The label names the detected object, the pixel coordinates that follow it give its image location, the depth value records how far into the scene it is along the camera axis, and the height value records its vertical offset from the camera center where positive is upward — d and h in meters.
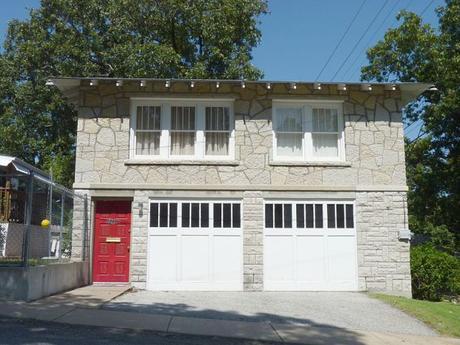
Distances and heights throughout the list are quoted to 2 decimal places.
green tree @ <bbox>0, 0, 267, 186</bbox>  24.17 +8.58
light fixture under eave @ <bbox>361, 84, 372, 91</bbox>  15.33 +4.38
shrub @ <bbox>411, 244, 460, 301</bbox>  15.76 -0.53
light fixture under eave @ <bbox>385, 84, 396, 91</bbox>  15.40 +4.40
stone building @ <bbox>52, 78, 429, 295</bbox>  15.02 +1.84
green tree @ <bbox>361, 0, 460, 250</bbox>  23.59 +6.33
